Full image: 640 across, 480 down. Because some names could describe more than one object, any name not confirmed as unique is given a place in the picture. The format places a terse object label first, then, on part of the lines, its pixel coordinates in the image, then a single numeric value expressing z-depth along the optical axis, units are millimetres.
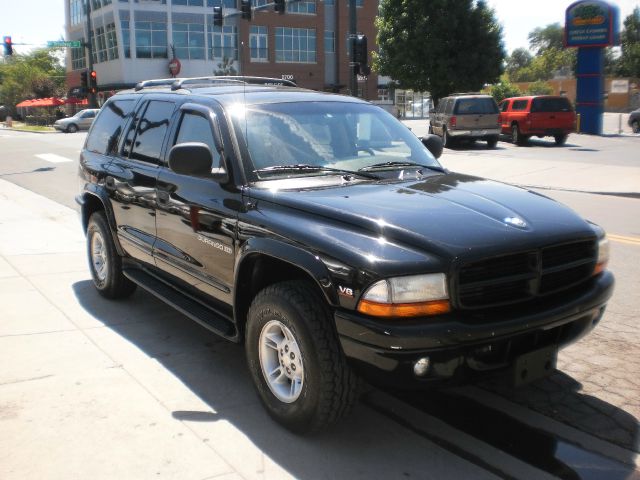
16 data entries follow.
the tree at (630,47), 75938
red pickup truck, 24344
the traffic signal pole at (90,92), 45297
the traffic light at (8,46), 38562
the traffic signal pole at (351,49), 18958
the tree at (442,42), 37406
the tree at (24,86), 71938
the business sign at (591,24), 28484
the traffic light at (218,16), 26500
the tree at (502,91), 51531
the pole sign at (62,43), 45038
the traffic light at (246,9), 25062
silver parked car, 42125
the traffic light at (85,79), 41656
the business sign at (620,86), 36953
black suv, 2996
